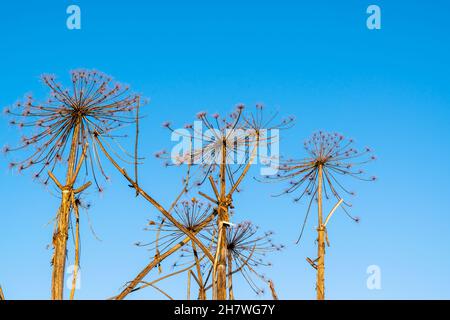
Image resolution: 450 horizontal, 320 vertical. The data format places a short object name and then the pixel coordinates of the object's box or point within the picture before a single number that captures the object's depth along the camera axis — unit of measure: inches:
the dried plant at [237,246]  683.6
